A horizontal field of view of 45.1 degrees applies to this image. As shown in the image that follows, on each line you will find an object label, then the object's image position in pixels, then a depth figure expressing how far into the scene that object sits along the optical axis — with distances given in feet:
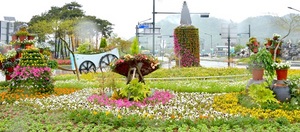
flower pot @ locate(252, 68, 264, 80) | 29.19
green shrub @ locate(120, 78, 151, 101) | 28.25
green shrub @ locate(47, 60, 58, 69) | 44.79
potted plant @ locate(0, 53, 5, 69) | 44.28
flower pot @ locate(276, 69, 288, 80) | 27.43
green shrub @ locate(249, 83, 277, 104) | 25.58
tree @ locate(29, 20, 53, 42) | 132.46
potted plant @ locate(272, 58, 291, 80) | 27.27
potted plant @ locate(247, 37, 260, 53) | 39.59
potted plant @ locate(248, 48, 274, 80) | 28.50
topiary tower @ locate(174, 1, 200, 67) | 62.18
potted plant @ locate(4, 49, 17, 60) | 44.32
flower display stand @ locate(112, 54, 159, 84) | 29.94
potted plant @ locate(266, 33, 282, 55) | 36.78
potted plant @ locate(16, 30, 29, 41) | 44.45
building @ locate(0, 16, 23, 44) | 144.77
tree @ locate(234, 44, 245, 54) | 222.93
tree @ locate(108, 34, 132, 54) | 112.37
